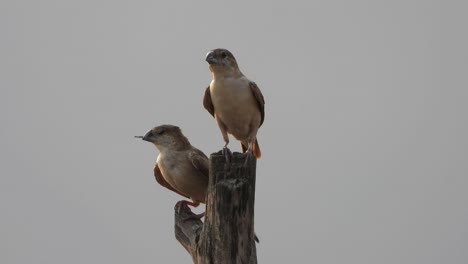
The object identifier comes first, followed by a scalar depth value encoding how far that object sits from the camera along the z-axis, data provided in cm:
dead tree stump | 1066
